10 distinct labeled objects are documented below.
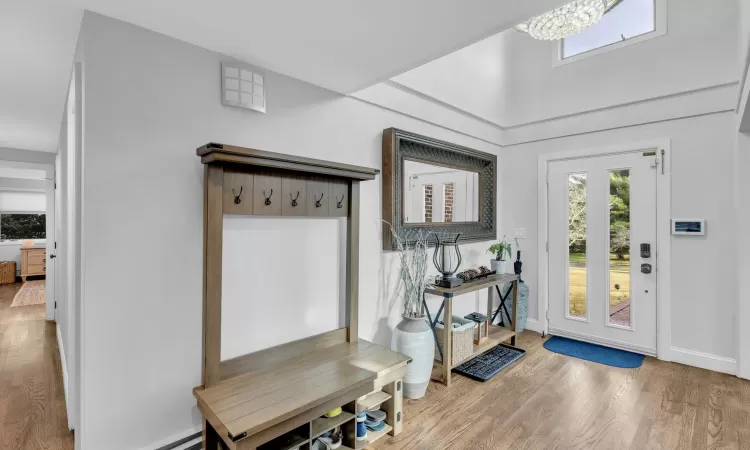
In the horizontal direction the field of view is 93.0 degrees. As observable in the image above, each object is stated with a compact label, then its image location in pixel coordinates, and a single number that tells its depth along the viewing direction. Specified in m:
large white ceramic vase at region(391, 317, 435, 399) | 2.47
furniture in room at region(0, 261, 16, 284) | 7.24
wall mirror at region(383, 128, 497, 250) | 2.73
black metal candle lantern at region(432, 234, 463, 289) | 2.94
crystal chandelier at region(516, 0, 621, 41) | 2.69
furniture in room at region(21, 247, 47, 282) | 7.39
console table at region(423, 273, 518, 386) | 2.72
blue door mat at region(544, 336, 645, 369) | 3.19
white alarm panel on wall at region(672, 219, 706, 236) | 3.05
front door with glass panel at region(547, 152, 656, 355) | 3.33
